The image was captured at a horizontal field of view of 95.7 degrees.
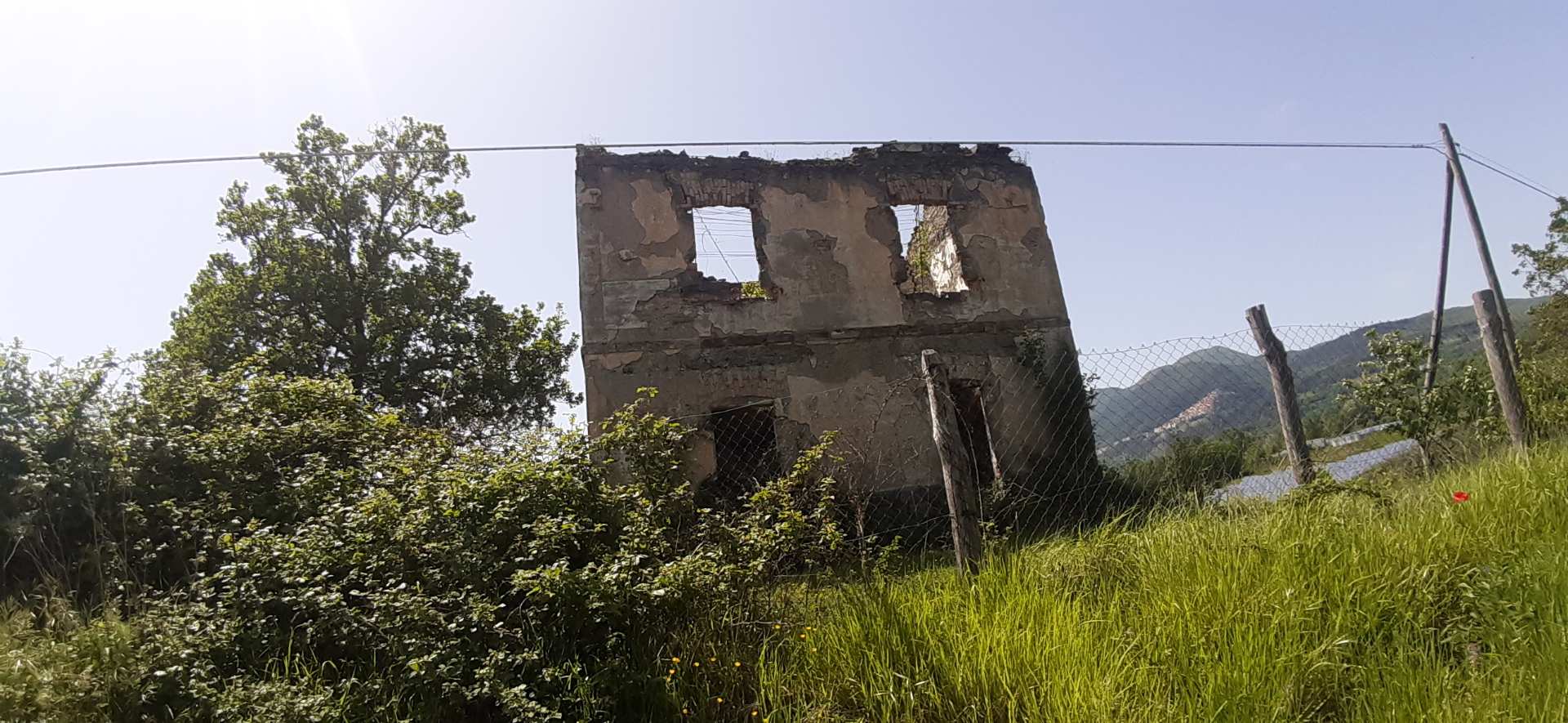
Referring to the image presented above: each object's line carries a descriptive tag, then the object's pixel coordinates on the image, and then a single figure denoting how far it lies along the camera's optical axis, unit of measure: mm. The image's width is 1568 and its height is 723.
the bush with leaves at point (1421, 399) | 5523
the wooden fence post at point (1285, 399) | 4289
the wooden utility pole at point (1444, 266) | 8875
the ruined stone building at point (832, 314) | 9711
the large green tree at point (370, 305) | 12992
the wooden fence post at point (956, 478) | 3609
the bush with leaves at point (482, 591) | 2861
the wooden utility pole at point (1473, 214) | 10266
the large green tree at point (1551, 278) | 21750
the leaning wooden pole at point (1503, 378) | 4586
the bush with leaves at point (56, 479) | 3807
